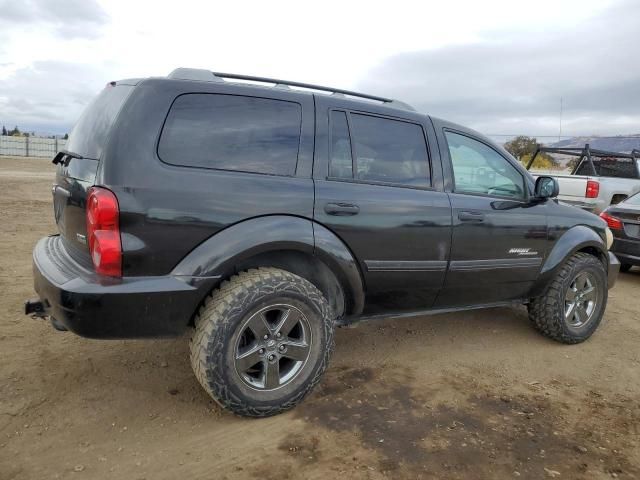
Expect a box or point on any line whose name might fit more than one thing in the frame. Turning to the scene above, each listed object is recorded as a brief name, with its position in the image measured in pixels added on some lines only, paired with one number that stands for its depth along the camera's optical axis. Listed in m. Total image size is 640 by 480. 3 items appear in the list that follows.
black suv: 2.66
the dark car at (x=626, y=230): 6.93
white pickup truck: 9.19
